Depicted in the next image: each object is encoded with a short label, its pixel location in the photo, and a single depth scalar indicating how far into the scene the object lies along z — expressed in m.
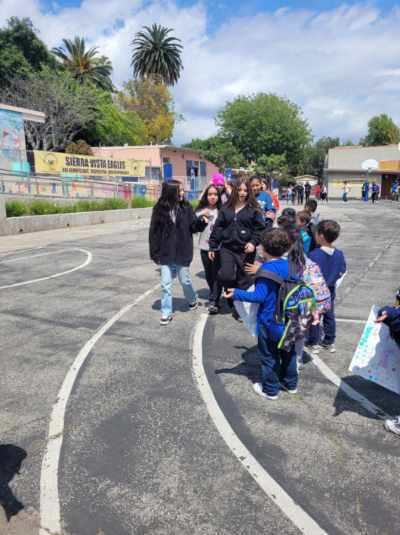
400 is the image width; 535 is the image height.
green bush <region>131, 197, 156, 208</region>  24.02
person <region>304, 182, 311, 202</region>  31.40
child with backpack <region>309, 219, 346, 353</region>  4.62
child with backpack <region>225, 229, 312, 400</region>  3.65
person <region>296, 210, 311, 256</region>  5.65
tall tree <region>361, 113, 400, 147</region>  79.62
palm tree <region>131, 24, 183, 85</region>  63.88
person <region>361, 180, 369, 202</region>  38.62
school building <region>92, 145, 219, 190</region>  31.44
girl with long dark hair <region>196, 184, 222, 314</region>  6.29
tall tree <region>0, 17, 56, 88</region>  33.44
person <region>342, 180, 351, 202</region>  38.12
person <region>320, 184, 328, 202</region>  39.12
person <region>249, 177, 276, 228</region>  7.08
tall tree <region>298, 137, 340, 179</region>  91.75
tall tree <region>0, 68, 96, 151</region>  31.86
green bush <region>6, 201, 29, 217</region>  16.55
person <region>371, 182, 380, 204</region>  34.56
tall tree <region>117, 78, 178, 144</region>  57.84
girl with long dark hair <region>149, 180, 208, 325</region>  5.75
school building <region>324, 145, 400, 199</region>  46.09
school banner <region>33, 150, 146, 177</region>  21.73
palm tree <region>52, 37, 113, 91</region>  48.81
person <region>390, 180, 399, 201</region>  38.81
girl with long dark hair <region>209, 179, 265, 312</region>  5.71
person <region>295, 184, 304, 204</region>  35.59
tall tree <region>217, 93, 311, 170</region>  55.62
